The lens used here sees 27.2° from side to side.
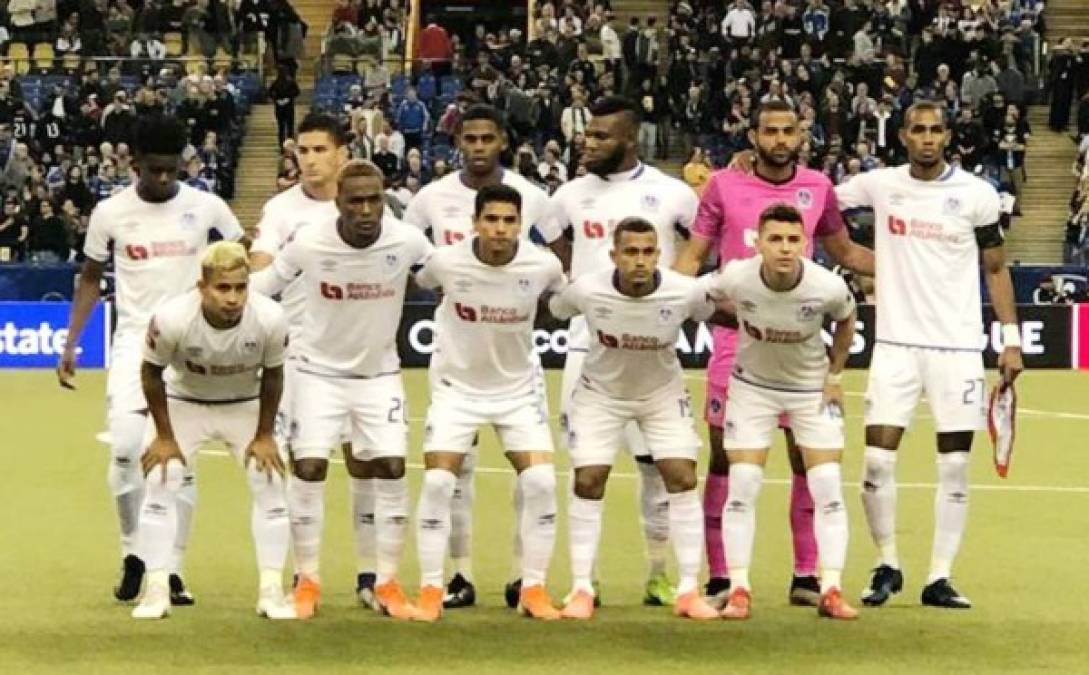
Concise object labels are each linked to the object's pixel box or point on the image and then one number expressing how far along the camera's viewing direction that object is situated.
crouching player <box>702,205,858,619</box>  10.30
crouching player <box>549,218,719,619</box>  10.34
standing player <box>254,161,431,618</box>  10.49
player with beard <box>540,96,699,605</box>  10.91
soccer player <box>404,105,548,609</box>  10.87
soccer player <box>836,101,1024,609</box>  10.81
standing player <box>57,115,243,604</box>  10.85
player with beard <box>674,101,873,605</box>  10.66
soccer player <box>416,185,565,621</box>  10.33
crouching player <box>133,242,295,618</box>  10.20
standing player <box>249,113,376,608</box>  10.84
